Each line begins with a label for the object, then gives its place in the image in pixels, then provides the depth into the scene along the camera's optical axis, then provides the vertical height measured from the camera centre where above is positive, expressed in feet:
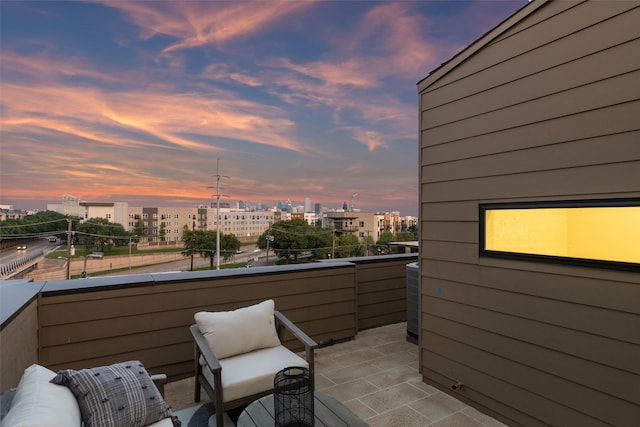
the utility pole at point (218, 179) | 112.13 +15.52
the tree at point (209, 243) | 175.42 -10.61
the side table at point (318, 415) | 5.92 -3.48
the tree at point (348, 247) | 159.02 -10.71
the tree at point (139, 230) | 196.21 -4.47
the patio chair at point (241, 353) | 7.54 -3.35
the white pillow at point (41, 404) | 3.83 -2.27
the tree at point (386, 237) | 175.83 -6.37
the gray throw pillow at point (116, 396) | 5.20 -2.86
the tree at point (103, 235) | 165.42 -6.49
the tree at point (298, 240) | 156.79 -7.67
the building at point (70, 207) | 126.76 +6.57
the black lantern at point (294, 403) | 5.81 -3.13
